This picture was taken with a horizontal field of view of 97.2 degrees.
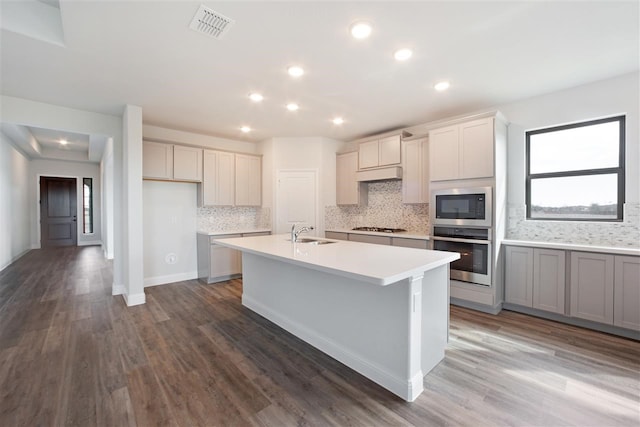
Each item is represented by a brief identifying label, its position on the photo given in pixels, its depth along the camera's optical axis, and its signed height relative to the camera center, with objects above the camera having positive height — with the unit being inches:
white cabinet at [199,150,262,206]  192.3 +21.8
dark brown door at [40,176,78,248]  333.4 -2.8
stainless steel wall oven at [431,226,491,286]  131.3 -18.9
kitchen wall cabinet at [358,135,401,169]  174.4 +37.4
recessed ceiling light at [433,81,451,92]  118.0 +53.1
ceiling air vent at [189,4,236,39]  76.0 +52.9
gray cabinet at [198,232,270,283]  182.5 -34.2
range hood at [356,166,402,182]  173.5 +23.4
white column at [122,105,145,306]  142.2 +3.4
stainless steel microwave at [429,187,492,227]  130.7 +1.9
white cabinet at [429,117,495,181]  130.6 +29.2
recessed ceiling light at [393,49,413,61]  93.9 +53.0
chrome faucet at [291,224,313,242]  123.3 -11.7
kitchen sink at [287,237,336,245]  122.5 -14.2
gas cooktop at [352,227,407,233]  175.3 -12.6
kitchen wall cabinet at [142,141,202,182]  169.6 +30.0
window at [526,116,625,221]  119.0 +17.6
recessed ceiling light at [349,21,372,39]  80.5 +53.0
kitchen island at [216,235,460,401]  72.9 -30.0
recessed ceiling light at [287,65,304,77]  104.8 +53.0
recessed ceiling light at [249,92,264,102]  129.8 +53.3
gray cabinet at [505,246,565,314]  118.6 -29.9
